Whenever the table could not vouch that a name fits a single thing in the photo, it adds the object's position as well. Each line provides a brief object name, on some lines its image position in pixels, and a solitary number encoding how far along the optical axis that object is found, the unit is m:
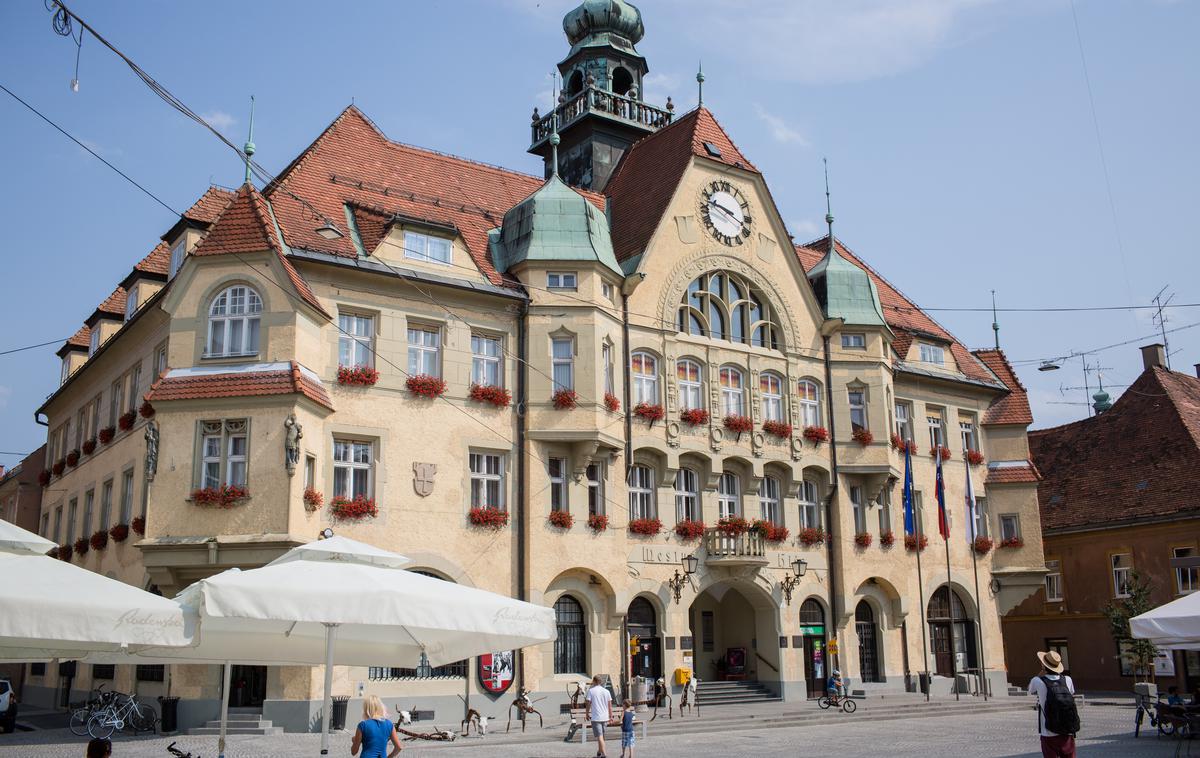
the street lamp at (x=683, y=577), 32.88
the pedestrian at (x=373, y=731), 11.70
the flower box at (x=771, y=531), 34.62
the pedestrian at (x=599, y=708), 20.44
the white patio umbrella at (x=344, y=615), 10.61
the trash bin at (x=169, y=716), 25.45
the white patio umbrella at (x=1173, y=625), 16.81
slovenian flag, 35.09
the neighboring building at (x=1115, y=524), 44.47
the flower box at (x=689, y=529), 33.88
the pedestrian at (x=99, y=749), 10.52
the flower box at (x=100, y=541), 31.11
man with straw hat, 12.13
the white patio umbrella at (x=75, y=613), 9.37
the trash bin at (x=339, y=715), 25.78
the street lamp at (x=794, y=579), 35.56
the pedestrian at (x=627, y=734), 19.94
